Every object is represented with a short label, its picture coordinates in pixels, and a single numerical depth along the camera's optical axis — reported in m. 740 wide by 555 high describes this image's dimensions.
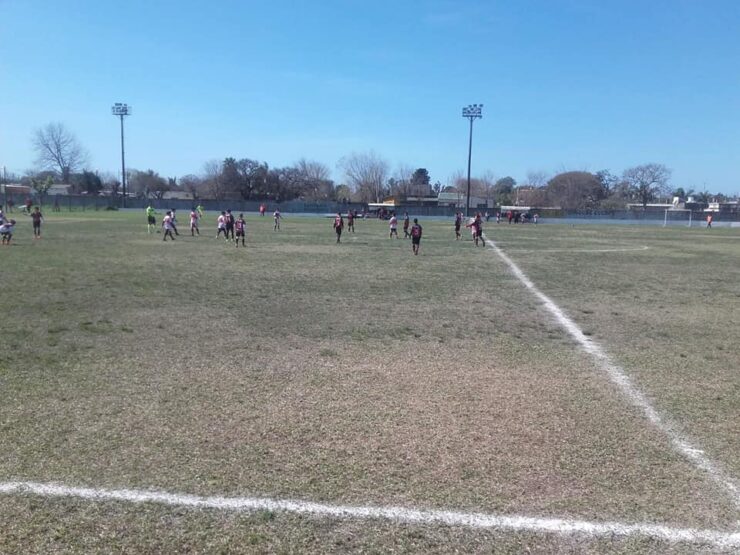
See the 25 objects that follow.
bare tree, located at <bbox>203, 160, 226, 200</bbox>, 115.31
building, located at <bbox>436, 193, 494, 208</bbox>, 120.19
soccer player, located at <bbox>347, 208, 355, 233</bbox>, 37.56
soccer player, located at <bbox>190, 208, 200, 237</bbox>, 33.18
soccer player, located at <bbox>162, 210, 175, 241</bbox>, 29.59
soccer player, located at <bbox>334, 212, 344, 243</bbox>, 29.28
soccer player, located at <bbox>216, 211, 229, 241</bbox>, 29.51
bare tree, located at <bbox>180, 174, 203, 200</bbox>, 126.06
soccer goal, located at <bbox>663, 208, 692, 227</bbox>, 68.88
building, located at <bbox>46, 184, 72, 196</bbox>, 109.66
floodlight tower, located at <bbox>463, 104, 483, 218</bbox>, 65.88
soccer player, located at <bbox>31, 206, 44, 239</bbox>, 27.59
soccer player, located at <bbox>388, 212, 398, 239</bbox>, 33.38
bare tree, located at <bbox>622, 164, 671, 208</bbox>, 117.69
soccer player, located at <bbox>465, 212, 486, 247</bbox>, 29.05
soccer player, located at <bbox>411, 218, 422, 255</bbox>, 23.69
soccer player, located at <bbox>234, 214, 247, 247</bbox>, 26.55
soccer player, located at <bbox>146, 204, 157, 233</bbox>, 34.28
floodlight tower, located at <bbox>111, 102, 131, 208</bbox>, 81.94
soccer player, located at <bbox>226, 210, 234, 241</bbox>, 28.78
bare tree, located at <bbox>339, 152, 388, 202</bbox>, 117.25
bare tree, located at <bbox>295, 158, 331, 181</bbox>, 124.81
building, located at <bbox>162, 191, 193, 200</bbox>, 126.43
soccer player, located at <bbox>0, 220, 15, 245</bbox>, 24.50
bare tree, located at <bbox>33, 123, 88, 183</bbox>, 105.00
